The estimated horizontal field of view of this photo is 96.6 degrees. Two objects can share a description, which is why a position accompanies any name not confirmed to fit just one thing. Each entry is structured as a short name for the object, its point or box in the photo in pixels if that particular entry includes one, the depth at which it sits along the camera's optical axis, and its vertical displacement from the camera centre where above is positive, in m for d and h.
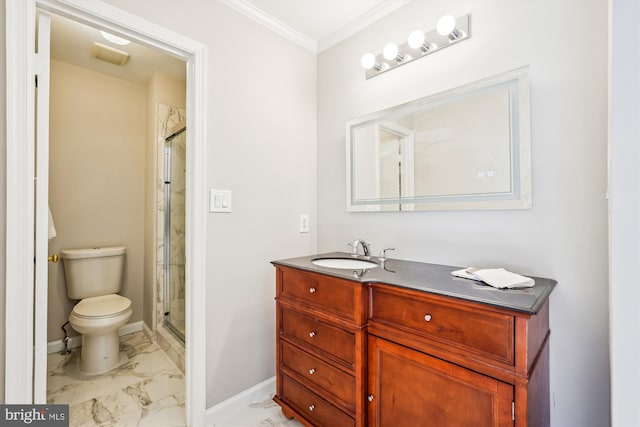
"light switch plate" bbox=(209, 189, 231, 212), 1.54 +0.08
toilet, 1.93 -0.67
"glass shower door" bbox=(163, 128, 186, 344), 2.23 -0.16
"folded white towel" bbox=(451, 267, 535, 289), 0.97 -0.23
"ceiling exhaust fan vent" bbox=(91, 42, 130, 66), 2.09 +1.23
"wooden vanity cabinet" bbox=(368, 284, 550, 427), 0.81 -0.49
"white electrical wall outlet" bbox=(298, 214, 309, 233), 1.99 -0.07
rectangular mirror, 1.21 +0.32
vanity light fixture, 1.35 +0.87
